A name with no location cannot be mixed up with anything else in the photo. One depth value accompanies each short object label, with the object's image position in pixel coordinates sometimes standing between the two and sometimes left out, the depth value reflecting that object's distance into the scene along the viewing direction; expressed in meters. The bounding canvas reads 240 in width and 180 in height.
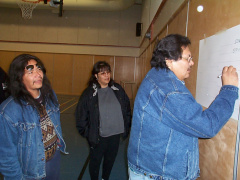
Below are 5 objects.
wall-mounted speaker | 9.26
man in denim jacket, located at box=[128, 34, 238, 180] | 0.90
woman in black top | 2.31
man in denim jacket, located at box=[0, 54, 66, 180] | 1.35
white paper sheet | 1.02
